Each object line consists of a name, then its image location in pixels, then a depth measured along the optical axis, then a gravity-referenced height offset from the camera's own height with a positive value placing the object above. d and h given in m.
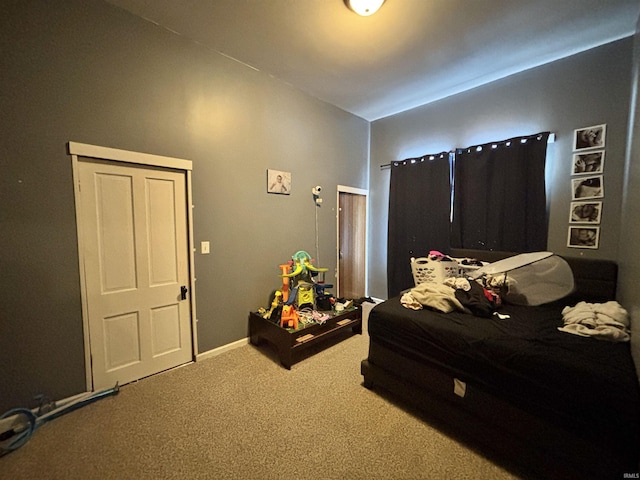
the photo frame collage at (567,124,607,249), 2.38 +0.40
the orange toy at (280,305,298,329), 2.50 -0.94
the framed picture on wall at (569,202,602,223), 2.39 +0.14
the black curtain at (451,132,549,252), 2.68 +0.36
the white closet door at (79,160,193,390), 1.93 -0.37
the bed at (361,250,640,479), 1.13 -0.91
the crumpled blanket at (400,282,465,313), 1.96 -0.60
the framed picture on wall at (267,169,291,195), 2.90 +0.54
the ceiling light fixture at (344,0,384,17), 1.83 +1.68
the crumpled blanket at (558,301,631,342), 1.50 -0.63
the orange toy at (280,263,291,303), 2.82 -0.68
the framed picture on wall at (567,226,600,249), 2.41 -0.11
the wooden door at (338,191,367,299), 3.95 -0.31
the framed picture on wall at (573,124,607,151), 2.35 +0.88
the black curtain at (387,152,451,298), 3.40 +0.20
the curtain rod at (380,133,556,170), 2.61 +0.94
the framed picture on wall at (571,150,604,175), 2.37 +0.63
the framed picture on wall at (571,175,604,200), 2.38 +0.38
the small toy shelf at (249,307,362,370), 2.36 -1.13
